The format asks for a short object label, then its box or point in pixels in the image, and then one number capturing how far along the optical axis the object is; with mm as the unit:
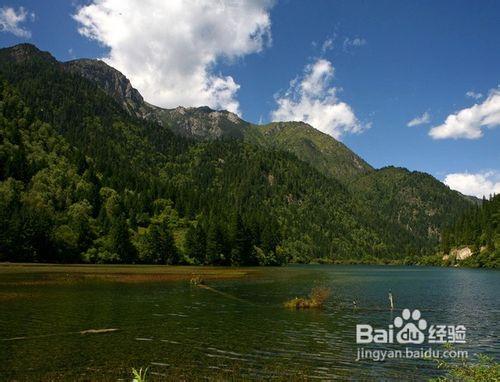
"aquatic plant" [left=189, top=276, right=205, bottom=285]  90500
